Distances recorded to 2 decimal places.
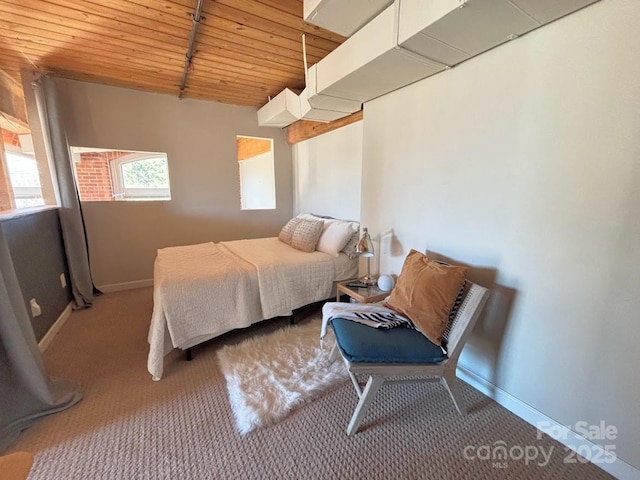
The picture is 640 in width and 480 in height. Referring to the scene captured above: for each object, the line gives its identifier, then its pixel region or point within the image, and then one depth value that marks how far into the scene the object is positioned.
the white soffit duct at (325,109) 2.52
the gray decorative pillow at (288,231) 3.21
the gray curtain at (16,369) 1.39
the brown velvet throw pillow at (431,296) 1.57
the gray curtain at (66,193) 2.67
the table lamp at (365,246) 2.33
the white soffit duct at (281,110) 3.14
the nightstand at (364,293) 2.12
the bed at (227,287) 1.96
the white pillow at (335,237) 2.78
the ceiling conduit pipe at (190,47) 2.06
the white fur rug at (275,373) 1.60
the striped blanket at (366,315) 1.69
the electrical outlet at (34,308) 2.11
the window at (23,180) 3.00
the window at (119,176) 4.05
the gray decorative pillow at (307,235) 2.90
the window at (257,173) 4.63
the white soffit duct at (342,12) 1.66
